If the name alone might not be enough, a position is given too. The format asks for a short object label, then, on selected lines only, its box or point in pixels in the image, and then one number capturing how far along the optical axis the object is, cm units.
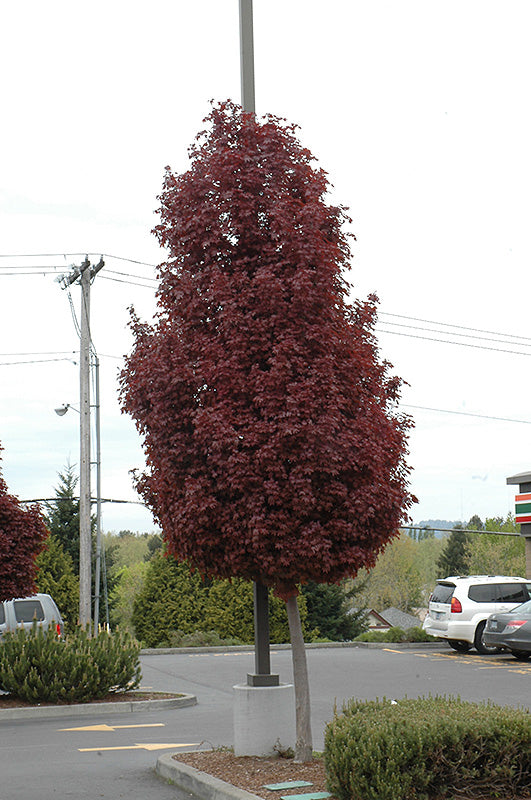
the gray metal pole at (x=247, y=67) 1000
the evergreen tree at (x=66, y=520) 3966
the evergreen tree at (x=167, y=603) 3194
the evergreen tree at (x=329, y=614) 3403
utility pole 2470
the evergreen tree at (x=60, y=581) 3347
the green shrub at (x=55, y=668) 1464
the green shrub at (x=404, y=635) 2805
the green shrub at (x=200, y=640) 2948
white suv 2462
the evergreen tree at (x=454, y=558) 7969
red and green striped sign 2902
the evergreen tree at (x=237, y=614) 3142
